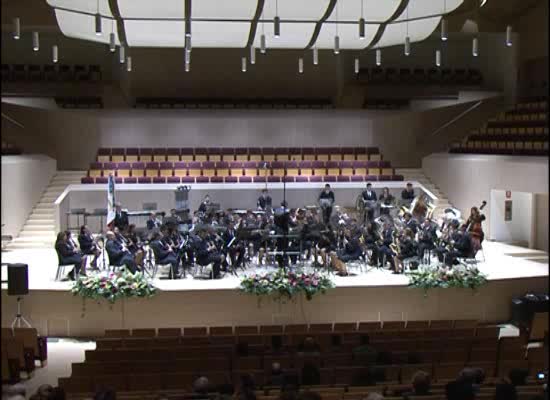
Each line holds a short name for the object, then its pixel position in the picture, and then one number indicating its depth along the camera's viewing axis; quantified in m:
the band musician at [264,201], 17.99
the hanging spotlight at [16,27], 12.85
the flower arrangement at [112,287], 12.50
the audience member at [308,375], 8.20
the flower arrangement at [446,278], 13.23
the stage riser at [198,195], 20.67
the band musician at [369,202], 16.25
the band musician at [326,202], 16.42
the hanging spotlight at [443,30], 13.96
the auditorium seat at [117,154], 22.53
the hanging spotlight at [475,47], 16.08
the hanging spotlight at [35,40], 14.34
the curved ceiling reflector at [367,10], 15.42
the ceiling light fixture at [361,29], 12.99
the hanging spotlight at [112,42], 13.61
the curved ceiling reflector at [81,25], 16.73
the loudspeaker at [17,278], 11.36
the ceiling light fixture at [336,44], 14.67
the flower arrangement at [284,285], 12.88
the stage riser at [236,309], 12.81
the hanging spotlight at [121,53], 15.46
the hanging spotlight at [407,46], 14.59
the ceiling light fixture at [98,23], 12.16
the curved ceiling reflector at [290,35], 17.83
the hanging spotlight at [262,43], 14.14
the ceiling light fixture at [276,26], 12.32
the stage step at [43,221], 18.36
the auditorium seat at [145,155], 22.56
